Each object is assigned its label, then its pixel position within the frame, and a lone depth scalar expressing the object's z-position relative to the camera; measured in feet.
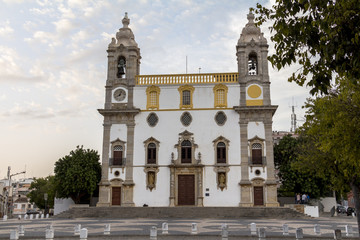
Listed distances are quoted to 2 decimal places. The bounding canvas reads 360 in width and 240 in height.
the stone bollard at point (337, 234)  47.74
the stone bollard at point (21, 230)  57.20
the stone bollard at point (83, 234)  51.03
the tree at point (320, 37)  25.43
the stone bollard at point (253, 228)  56.08
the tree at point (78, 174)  115.55
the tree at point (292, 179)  119.03
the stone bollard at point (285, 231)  55.49
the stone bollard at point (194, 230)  57.42
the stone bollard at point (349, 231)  55.23
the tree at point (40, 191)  201.77
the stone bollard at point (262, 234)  50.90
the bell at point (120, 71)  124.98
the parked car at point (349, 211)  130.52
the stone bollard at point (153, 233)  51.13
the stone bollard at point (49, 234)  52.06
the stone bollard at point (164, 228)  58.03
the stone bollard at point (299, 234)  49.90
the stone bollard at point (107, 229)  56.50
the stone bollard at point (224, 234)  50.16
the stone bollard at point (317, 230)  55.59
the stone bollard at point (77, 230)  57.26
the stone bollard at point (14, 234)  51.75
